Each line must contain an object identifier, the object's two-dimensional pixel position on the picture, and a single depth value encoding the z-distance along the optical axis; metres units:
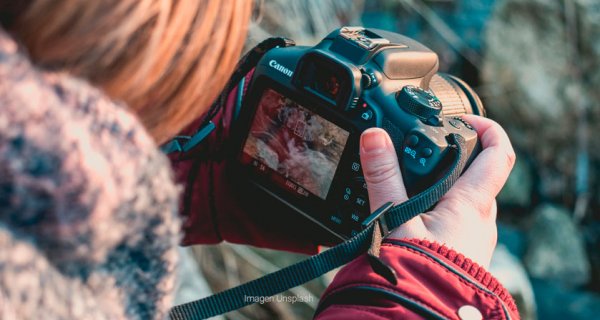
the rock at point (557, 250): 2.14
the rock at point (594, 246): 2.13
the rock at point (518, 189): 2.30
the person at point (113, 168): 0.41
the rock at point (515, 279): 1.83
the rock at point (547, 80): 2.25
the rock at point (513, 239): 2.22
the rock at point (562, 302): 2.05
